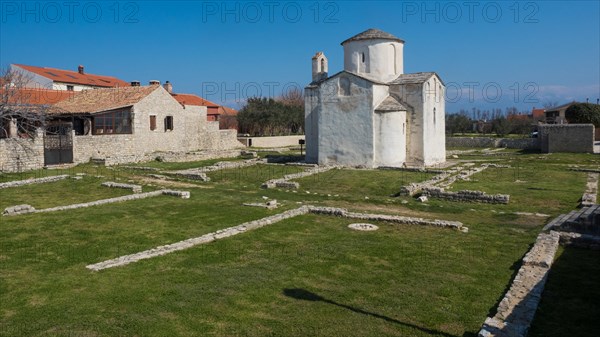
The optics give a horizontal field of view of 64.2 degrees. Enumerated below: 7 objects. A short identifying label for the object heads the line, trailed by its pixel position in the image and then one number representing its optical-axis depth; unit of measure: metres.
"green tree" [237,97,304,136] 61.00
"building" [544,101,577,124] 73.17
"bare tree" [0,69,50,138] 23.80
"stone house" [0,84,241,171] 24.42
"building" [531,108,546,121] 87.44
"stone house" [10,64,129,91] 47.28
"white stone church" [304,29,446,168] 28.06
